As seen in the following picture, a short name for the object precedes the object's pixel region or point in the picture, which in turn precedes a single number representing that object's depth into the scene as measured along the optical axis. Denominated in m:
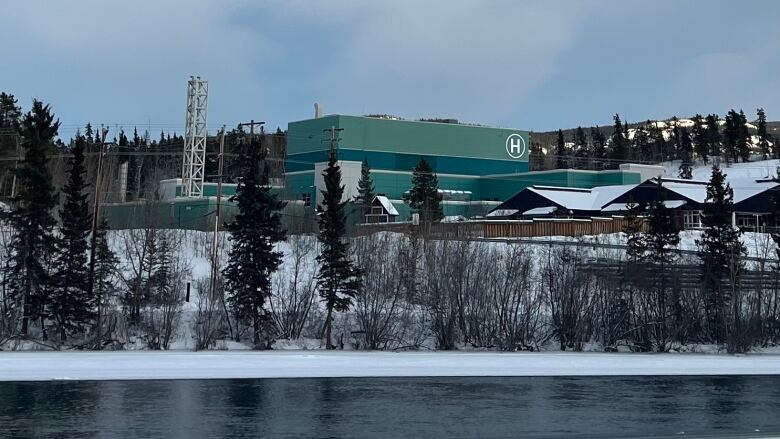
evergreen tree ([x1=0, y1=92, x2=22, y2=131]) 92.75
